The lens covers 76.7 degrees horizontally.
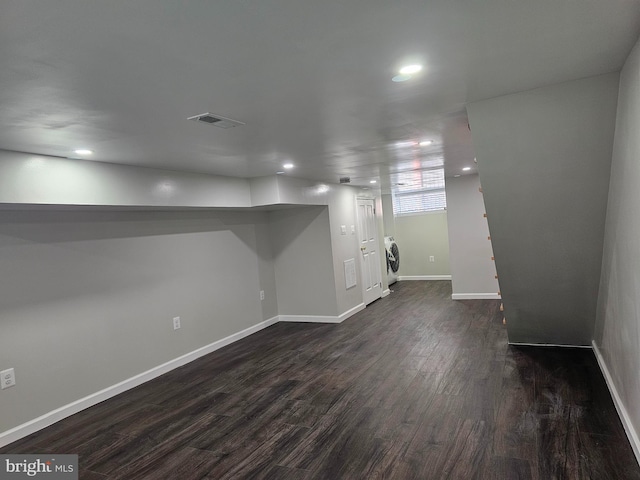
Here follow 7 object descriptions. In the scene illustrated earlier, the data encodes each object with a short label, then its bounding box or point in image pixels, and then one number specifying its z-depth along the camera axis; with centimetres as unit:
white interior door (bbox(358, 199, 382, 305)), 678
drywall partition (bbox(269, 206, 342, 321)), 579
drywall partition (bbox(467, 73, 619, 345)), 221
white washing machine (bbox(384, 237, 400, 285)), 854
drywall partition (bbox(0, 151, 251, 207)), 265
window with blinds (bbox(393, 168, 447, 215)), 818
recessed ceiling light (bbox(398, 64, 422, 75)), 175
